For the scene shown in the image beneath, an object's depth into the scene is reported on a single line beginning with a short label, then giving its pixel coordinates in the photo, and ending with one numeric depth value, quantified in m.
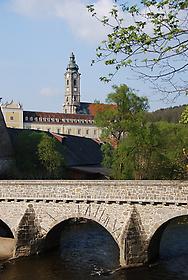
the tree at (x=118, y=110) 39.41
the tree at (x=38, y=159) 42.34
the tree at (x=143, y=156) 37.47
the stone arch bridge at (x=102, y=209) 23.30
